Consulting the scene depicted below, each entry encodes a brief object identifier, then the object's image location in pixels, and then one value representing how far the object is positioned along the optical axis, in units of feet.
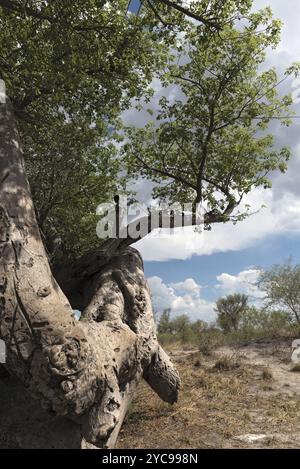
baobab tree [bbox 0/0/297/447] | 19.19
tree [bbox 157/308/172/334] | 110.01
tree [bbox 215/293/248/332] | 101.64
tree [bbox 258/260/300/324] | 83.30
